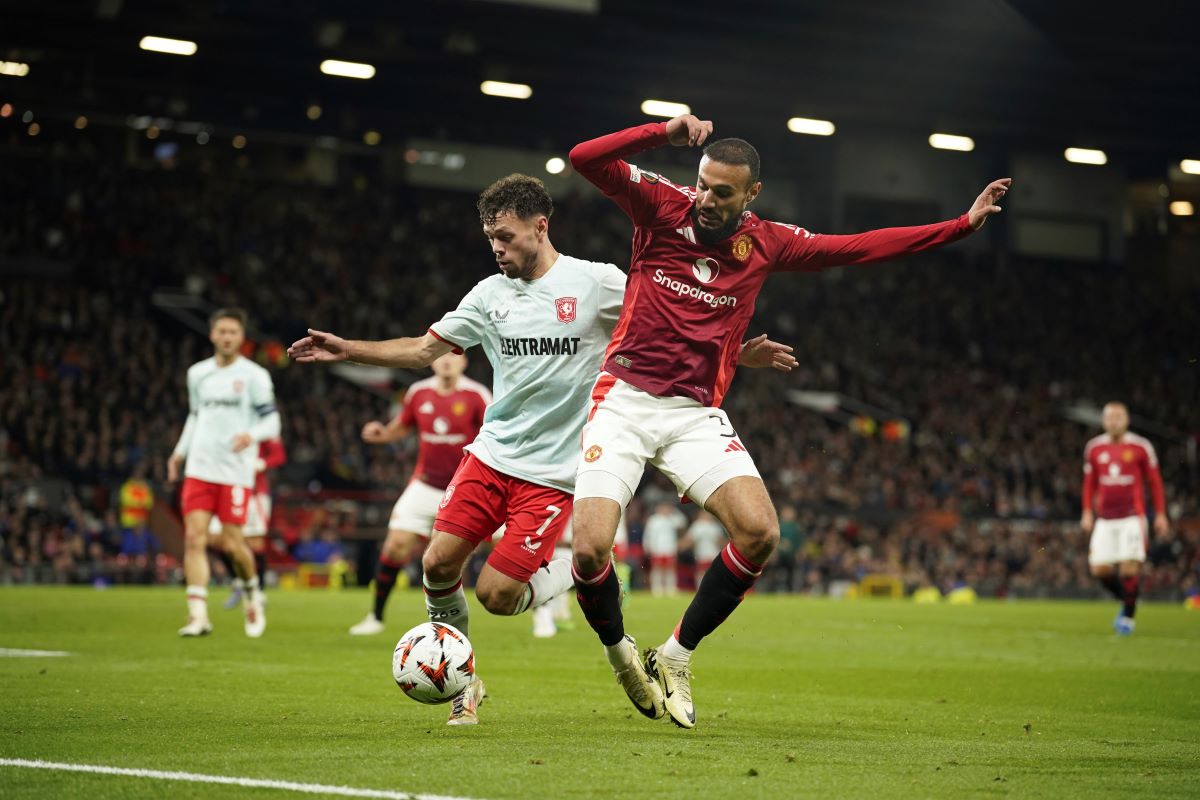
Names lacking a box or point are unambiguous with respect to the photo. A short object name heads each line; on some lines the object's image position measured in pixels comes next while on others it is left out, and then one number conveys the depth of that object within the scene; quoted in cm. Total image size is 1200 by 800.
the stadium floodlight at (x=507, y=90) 3803
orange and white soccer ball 667
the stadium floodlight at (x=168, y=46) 3419
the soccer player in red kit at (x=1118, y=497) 1772
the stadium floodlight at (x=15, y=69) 3678
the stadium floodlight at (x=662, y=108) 3856
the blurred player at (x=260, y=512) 1554
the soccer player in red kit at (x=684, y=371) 689
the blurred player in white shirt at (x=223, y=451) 1280
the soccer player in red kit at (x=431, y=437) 1355
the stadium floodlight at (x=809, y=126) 4172
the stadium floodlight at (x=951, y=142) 4328
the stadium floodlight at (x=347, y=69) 3600
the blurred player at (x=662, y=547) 2925
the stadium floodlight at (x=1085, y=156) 4403
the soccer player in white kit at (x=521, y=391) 718
